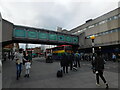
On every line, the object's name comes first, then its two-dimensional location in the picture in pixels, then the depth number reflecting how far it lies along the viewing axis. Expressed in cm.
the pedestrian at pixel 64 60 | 848
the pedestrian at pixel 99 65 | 485
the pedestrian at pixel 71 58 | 932
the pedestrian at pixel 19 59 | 660
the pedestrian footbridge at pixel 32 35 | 1680
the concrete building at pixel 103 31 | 2413
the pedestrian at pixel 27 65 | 734
